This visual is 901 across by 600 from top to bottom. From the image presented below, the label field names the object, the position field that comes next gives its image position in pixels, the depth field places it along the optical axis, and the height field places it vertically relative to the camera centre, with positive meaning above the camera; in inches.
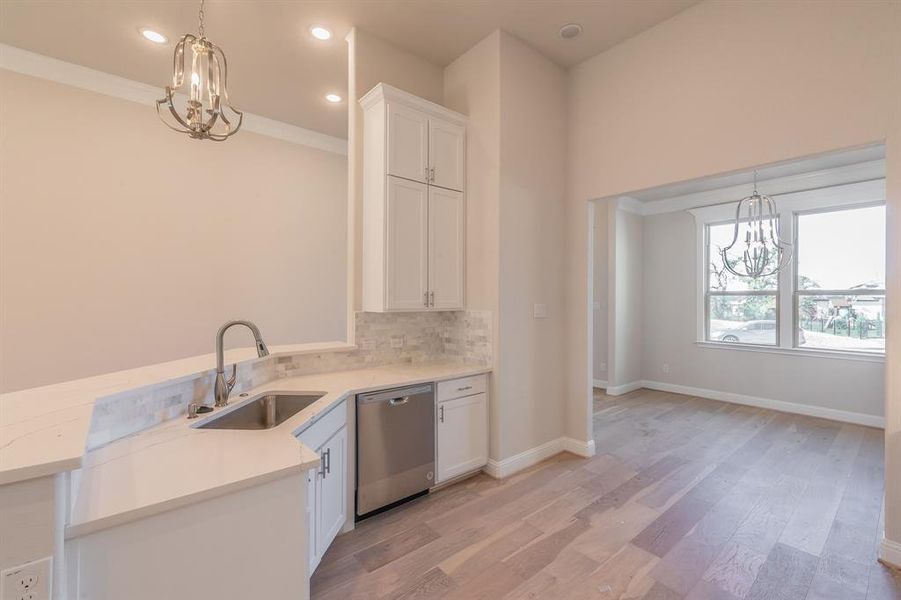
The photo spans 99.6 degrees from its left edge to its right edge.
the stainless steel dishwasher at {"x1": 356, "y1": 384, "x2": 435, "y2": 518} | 94.5 -39.0
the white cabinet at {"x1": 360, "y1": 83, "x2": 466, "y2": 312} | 112.3 +29.4
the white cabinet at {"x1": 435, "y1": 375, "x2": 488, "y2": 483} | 110.1 -39.5
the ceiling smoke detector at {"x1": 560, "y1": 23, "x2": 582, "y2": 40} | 119.3 +84.8
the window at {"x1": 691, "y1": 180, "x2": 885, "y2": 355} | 172.6 +6.7
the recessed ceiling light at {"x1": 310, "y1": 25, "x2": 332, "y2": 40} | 119.3 +84.2
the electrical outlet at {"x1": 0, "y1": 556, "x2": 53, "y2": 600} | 33.6 -25.5
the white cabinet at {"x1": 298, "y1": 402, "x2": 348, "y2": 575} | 72.2 -38.6
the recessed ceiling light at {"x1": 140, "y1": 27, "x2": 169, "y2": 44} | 118.5 +83.0
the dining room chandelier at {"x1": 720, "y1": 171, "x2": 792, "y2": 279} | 155.4 +23.4
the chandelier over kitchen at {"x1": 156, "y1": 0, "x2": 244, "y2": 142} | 69.9 +39.8
